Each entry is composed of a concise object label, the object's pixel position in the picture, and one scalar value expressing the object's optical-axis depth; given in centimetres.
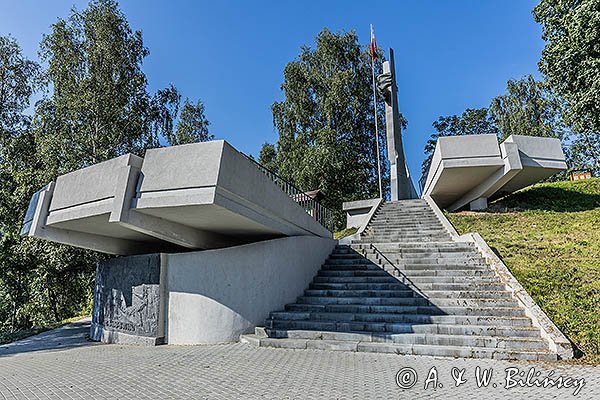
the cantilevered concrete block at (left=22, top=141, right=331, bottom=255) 604
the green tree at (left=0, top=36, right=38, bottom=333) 1341
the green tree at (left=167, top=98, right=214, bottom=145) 2505
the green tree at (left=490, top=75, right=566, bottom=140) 3161
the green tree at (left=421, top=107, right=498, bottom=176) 3631
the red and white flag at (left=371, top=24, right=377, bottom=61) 2191
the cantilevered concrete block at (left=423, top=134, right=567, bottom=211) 1423
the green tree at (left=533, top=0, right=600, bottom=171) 1285
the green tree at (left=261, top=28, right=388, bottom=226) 2373
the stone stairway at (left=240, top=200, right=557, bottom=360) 600
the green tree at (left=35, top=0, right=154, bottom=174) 1280
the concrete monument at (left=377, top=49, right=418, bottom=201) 2133
